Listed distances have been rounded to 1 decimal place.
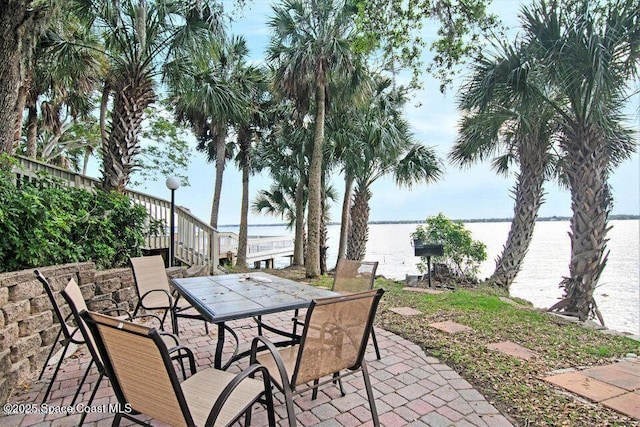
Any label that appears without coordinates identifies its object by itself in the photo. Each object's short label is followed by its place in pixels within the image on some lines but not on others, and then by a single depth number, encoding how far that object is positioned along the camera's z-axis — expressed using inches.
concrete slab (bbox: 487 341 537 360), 131.1
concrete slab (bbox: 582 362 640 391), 106.7
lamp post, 247.9
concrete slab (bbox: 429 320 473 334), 160.1
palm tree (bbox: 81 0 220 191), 225.5
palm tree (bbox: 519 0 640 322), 177.8
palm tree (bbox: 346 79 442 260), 375.6
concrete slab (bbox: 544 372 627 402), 99.3
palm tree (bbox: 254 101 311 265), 405.4
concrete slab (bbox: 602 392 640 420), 89.5
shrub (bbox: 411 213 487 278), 353.1
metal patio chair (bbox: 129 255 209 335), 136.1
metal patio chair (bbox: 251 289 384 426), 68.7
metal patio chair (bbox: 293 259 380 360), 134.4
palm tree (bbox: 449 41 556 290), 211.8
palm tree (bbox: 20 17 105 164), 230.8
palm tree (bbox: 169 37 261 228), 249.4
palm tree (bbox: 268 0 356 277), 307.3
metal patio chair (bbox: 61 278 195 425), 73.7
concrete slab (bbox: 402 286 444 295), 265.6
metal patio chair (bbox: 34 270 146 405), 89.1
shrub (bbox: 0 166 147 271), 115.5
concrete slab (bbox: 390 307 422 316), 190.5
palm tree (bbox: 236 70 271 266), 457.7
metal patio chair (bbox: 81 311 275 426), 52.3
